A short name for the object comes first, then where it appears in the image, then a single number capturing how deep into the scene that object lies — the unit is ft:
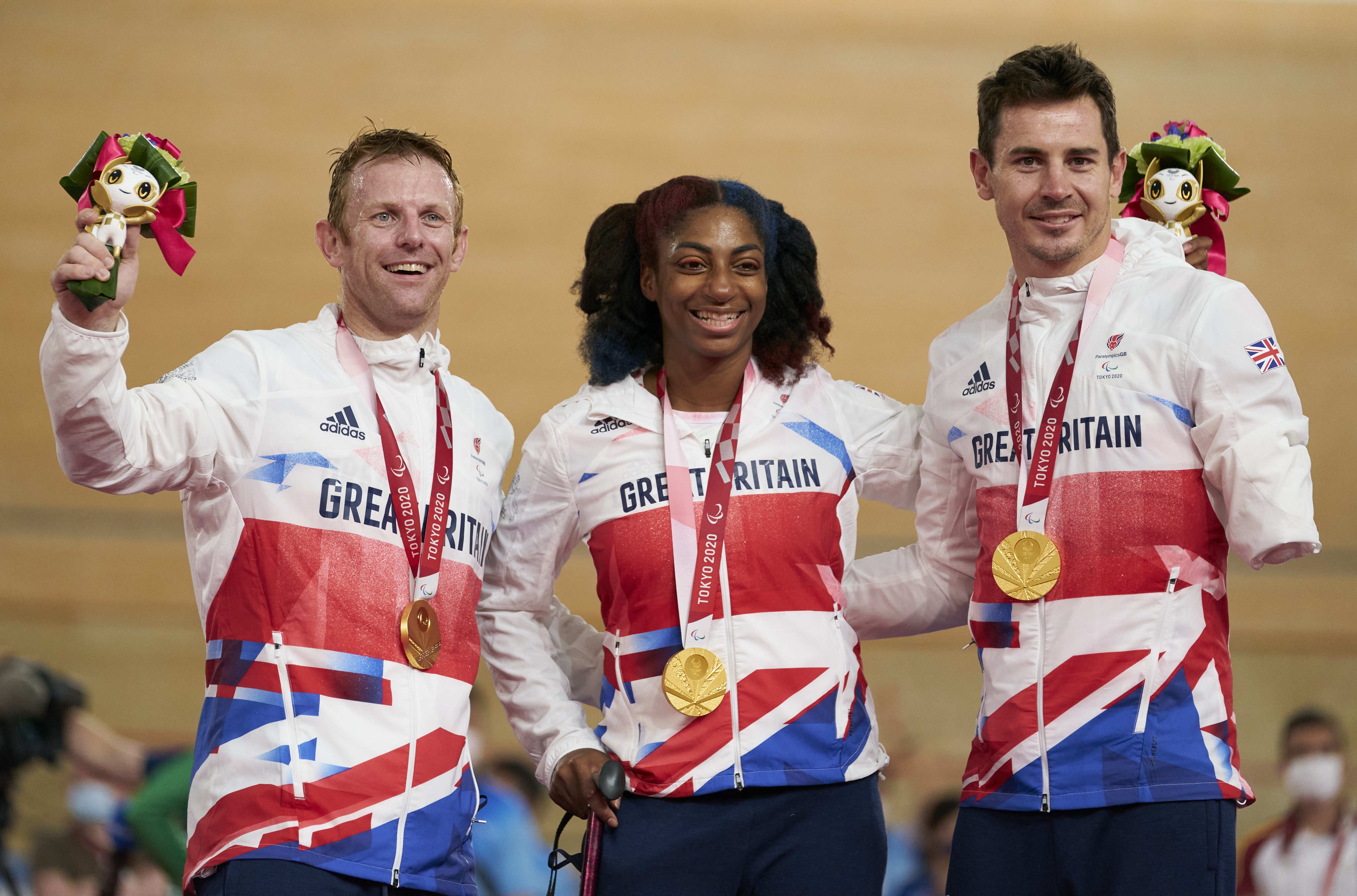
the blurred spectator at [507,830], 33.96
